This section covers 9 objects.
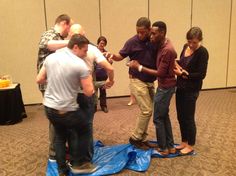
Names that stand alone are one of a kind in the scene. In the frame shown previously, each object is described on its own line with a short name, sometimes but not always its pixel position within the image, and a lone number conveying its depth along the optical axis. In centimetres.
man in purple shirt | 270
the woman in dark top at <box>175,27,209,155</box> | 254
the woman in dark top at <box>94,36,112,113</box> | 425
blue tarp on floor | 254
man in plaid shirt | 243
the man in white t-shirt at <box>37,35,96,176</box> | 209
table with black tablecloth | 400
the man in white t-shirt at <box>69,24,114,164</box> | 234
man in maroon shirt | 250
